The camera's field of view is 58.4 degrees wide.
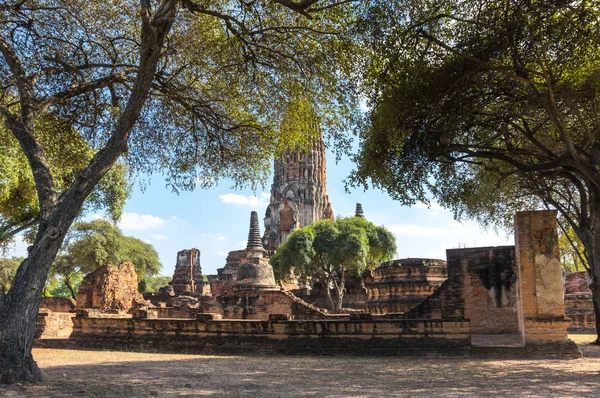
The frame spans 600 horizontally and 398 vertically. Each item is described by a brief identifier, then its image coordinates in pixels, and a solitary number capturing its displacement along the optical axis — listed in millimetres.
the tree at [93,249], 39188
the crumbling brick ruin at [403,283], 22109
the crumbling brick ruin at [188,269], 48731
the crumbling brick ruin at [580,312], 19594
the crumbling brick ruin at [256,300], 21109
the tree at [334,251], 36562
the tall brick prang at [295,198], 66000
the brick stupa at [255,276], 24266
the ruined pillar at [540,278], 11039
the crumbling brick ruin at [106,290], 20422
